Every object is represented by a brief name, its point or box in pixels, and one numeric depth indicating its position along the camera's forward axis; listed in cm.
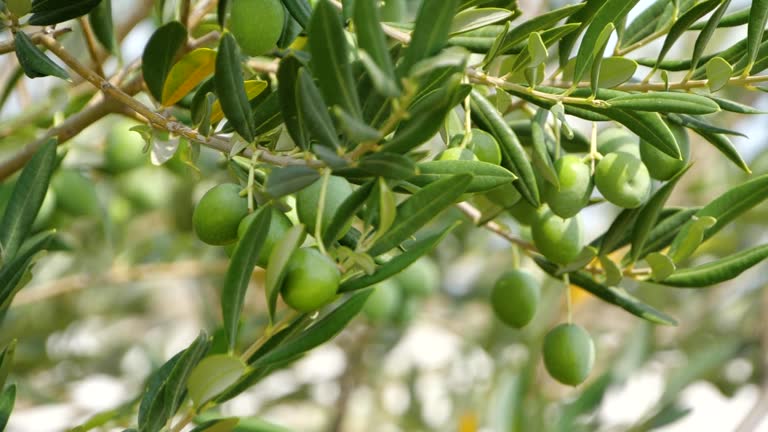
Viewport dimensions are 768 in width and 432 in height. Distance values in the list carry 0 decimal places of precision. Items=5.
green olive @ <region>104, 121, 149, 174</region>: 125
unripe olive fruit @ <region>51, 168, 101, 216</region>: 121
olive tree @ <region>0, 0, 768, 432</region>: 89
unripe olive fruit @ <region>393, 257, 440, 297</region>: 160
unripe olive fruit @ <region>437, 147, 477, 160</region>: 94
